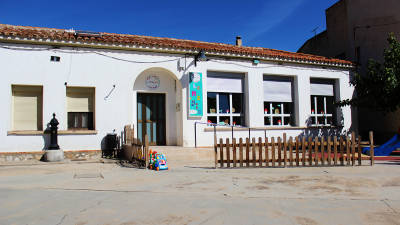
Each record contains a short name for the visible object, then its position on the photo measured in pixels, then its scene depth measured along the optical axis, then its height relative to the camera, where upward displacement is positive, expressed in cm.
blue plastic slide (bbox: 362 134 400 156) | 1277 -92
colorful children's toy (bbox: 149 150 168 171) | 895 -96
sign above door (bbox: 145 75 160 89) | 1323 +187
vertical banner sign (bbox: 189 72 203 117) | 1310 +132
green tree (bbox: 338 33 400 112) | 1362 +174
